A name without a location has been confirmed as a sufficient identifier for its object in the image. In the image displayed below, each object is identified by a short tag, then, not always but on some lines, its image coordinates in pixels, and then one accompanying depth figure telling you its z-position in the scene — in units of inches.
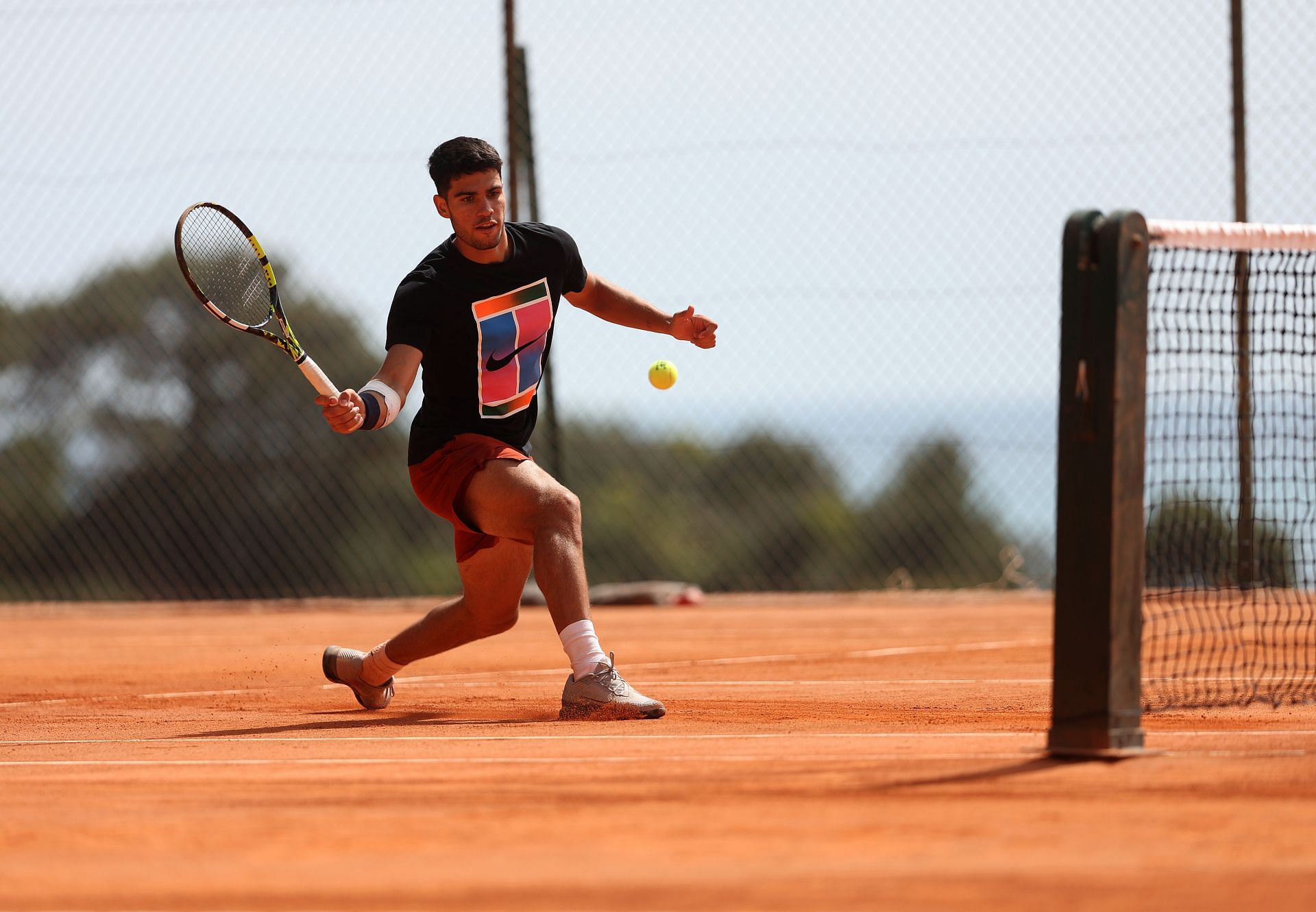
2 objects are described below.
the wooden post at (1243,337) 835.4
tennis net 433.7
